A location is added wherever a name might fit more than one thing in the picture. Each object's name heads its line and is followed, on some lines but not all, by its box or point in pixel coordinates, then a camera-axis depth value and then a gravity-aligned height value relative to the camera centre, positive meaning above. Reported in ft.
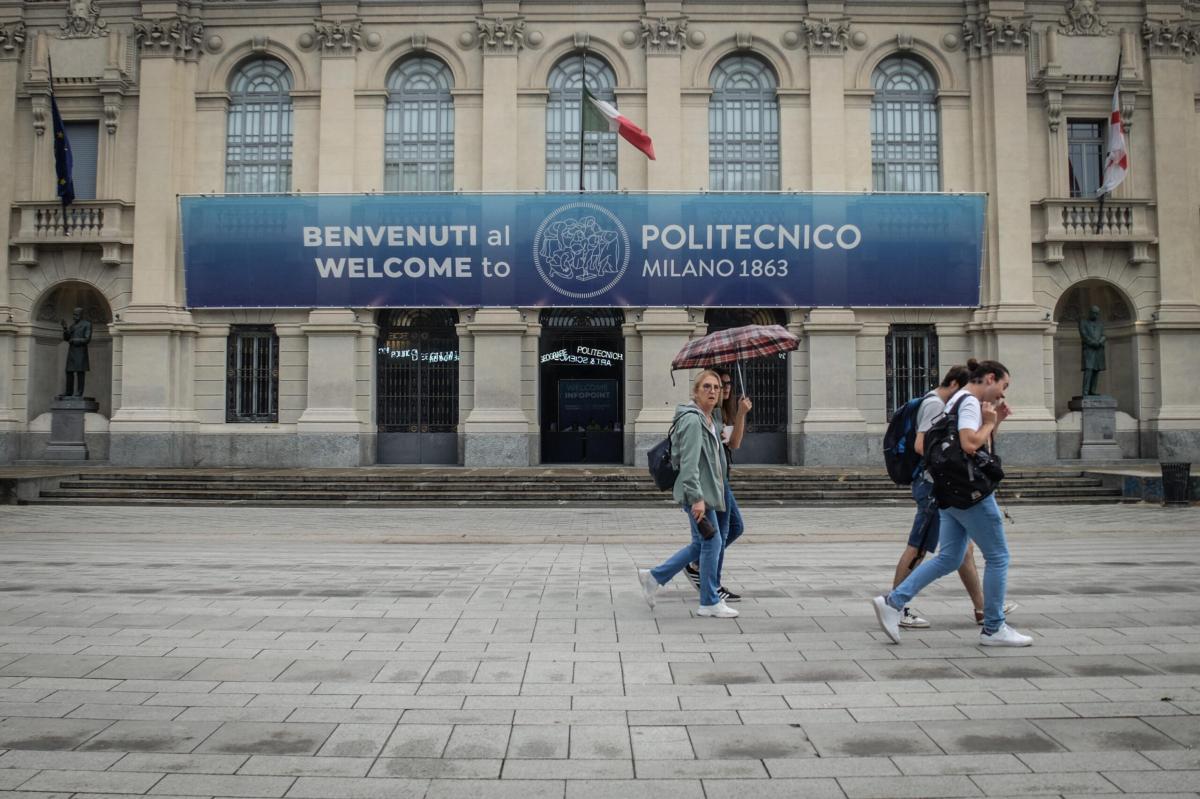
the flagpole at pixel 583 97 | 70.51 +27.27
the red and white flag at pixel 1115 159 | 73.97 +22.98
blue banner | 75.31 +15.60
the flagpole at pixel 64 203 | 76.69 +20.00
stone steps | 59.11 -4.48
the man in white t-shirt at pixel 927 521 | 22.00 -2.54
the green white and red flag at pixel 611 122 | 70.90 +25.40
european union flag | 74.74 +23.55
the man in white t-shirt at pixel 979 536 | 19.44 -2.59
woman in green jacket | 22.45 -1.49
